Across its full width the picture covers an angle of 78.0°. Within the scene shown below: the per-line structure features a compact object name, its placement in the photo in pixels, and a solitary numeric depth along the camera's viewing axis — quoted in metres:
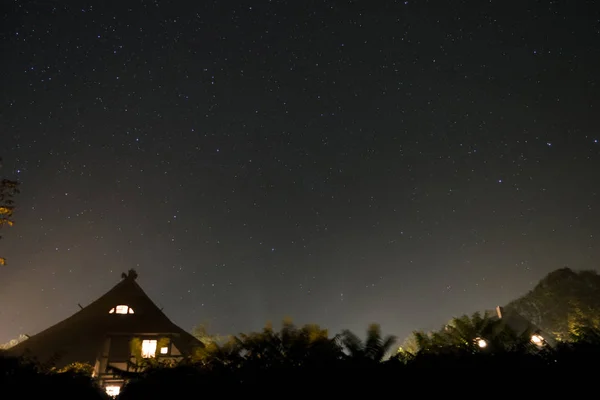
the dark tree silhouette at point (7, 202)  15.62
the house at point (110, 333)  19.84
